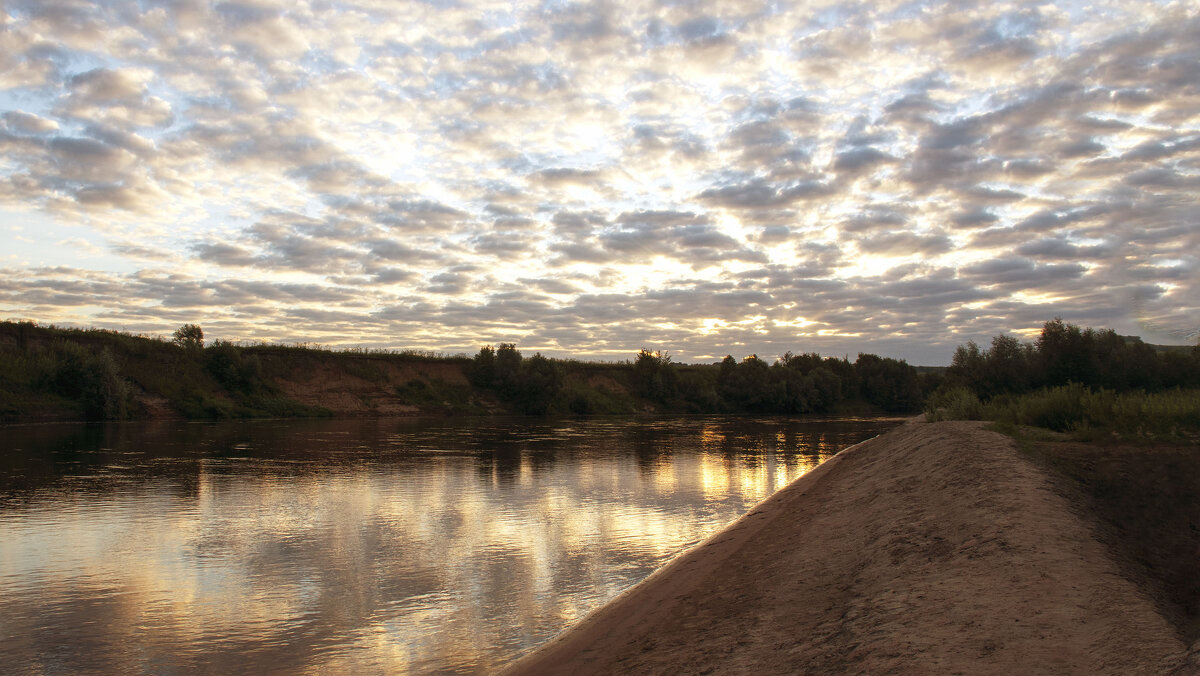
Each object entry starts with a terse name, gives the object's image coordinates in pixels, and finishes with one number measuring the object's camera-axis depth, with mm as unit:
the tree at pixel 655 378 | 88000
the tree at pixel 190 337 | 58562
